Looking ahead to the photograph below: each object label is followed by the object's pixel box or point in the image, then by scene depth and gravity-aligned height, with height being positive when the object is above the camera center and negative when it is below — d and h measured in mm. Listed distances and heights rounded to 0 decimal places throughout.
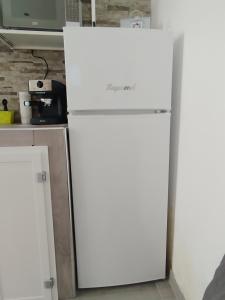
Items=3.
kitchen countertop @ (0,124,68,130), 1233 -99
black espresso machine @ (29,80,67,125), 1328 +51
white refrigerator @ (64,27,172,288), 1235 -242
